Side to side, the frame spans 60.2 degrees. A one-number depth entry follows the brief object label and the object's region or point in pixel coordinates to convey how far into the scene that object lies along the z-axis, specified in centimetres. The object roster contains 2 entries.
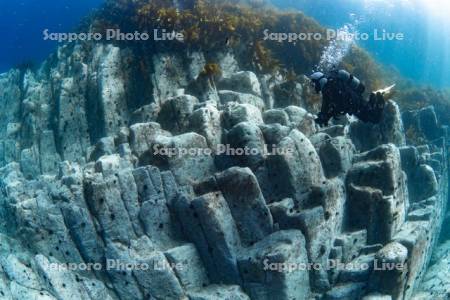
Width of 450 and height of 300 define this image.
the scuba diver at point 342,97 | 1077
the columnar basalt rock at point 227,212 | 883
